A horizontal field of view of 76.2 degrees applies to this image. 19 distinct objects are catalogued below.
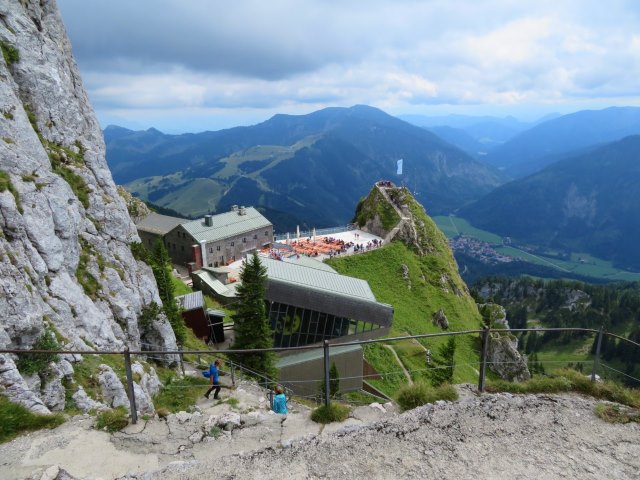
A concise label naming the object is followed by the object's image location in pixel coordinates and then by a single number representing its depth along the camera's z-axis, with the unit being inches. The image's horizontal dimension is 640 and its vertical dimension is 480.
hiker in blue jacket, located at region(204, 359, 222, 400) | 654.5
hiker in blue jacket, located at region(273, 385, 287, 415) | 520.4
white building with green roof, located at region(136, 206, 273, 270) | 2472.9
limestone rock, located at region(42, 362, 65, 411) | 490.0
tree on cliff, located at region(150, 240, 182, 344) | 1141.1
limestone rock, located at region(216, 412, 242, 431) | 392.8
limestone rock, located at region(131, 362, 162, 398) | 706.2
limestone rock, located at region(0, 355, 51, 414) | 418.9
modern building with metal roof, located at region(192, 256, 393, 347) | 1358.3
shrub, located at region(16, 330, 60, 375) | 497.0
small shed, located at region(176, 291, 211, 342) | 1369.3
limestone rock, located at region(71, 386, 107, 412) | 525.8
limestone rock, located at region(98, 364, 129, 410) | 603.7
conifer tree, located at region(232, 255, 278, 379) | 1080.8
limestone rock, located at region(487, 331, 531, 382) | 2336.0
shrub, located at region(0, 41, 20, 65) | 943.7
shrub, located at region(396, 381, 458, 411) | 429.4
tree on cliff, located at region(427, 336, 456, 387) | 1252.5
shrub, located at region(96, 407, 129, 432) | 386.6
